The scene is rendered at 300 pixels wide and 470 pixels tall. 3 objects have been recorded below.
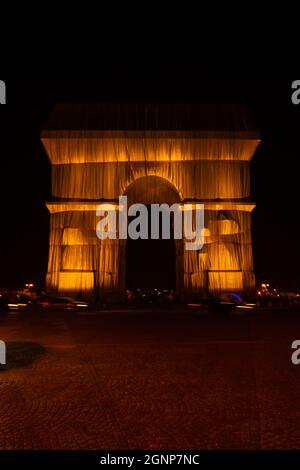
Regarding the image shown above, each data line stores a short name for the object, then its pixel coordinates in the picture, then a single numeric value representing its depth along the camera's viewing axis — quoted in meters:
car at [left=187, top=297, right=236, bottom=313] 27.95
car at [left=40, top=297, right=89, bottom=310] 30.92
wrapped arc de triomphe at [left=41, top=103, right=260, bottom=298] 36.34
